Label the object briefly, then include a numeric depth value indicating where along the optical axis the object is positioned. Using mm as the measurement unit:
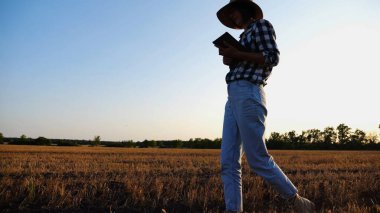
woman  3109
